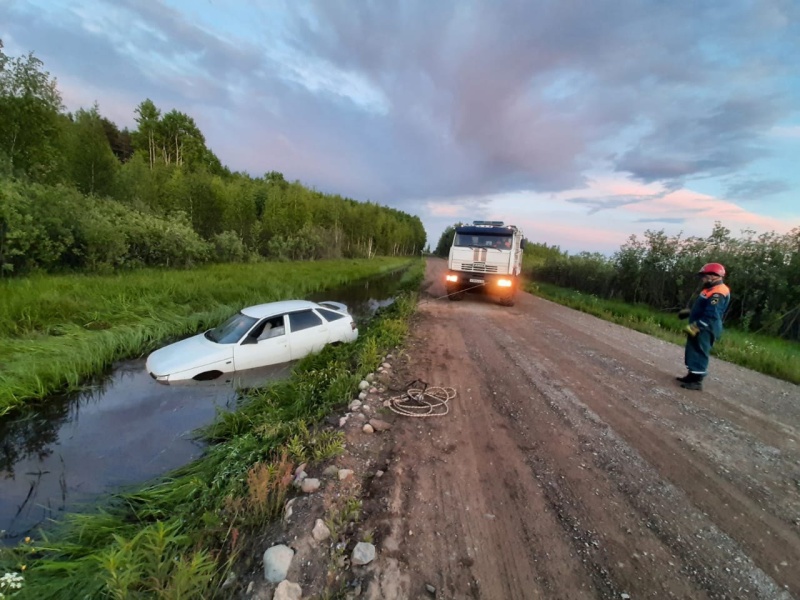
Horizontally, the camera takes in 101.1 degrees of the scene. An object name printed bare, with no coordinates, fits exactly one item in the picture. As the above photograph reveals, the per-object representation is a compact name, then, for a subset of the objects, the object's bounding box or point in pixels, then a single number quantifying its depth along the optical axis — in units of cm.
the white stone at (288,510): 276
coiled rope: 462
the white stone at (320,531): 256
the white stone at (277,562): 224
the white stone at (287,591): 209
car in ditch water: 629
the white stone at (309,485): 304
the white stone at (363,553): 236
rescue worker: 539
